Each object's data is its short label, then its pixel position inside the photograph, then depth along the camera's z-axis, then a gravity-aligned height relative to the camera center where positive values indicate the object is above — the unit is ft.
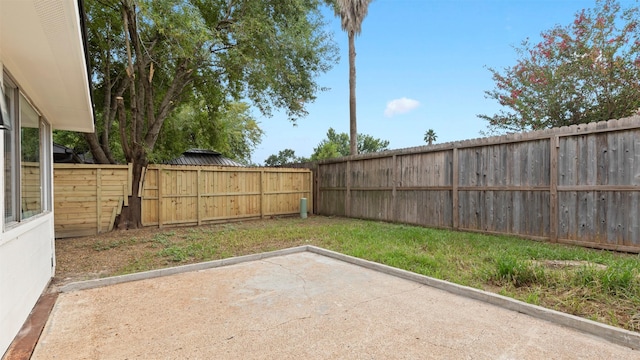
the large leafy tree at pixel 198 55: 21.13 +9.86
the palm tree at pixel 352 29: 37.77 +18.82
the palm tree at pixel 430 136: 141.59 +18.93
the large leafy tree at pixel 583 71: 25.23 +9.32
